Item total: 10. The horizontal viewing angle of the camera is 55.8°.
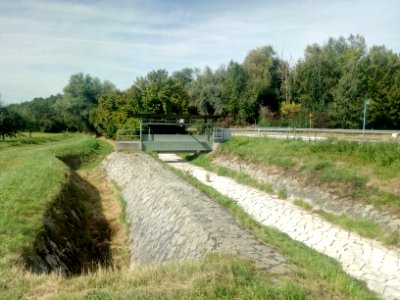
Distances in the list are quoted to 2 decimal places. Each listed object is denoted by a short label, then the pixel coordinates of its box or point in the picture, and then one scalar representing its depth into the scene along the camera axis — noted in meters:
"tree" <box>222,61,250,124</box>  55.94
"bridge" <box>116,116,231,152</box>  30.86
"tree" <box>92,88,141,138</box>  45.59
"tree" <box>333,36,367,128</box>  43.69
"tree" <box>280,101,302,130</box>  51.15
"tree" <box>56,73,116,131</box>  70.75
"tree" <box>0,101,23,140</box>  49.95
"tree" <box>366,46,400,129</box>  42.12
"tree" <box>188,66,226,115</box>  61.90
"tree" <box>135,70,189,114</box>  44.12
